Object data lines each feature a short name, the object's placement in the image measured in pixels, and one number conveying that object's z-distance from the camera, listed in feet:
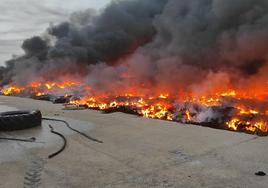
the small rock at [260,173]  15.11
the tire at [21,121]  27.81
